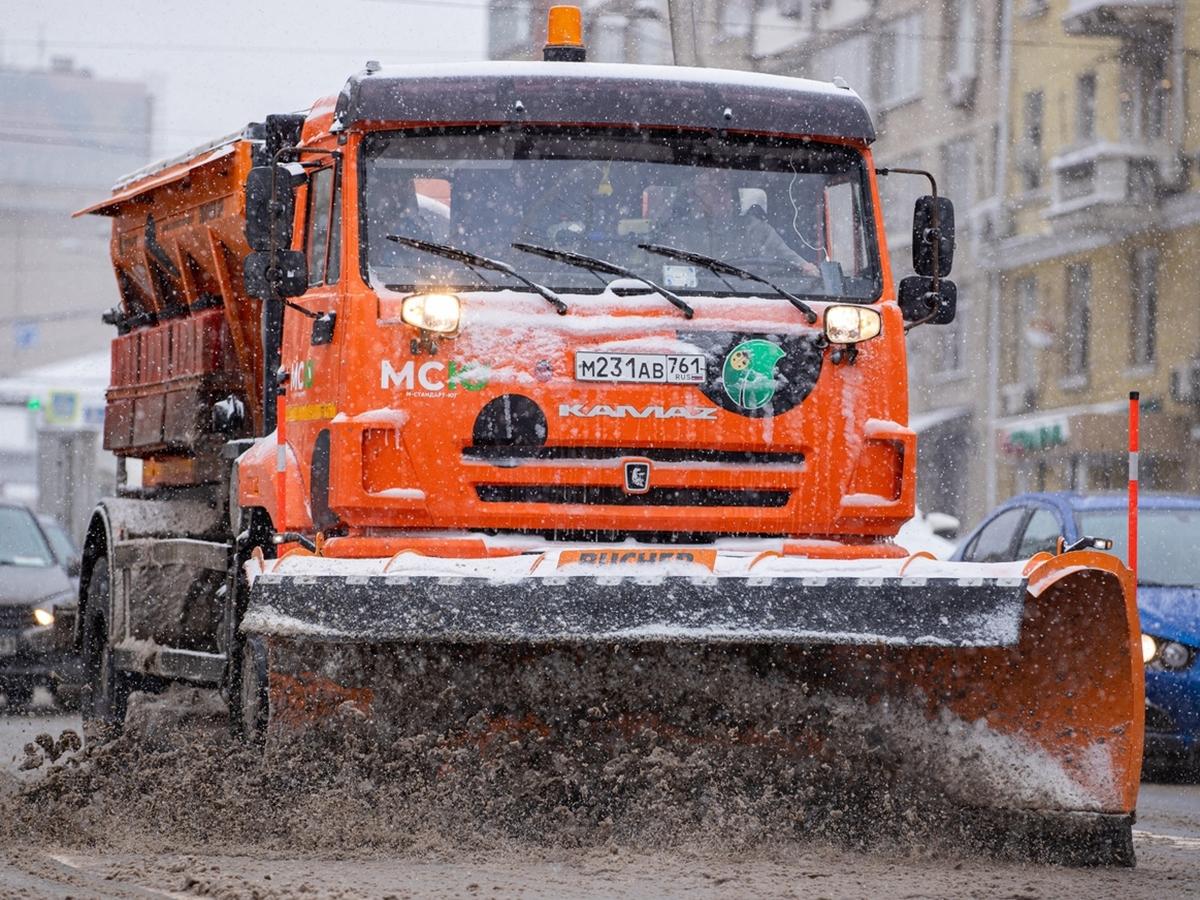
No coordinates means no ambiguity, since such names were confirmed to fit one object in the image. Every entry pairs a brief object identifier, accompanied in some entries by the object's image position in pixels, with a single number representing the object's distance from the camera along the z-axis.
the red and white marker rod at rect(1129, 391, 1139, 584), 14.57
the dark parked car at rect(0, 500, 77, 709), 27.82
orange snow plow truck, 13.16
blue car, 20.66
